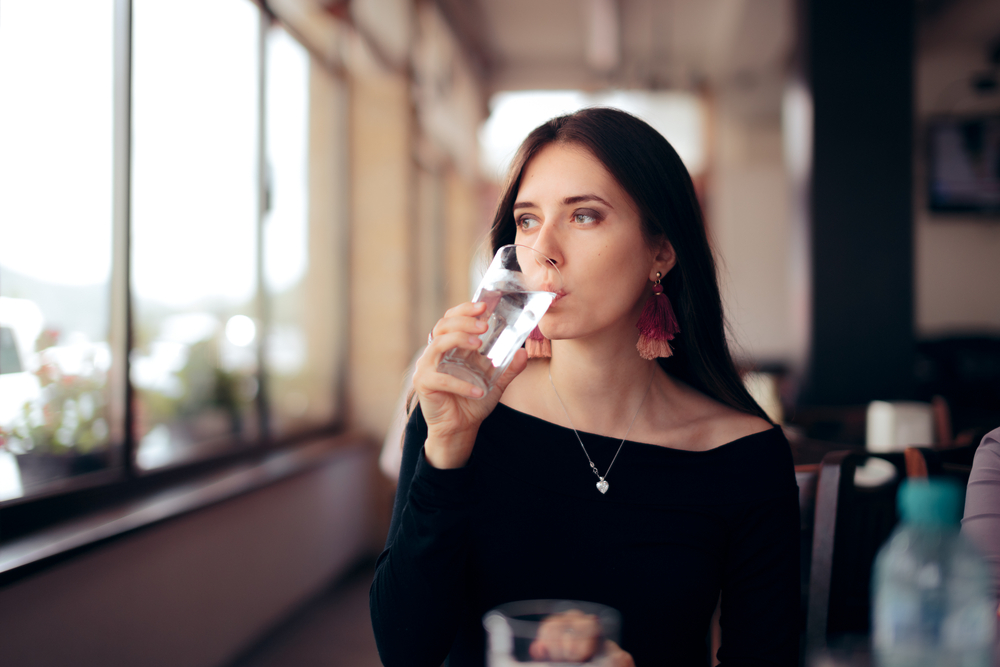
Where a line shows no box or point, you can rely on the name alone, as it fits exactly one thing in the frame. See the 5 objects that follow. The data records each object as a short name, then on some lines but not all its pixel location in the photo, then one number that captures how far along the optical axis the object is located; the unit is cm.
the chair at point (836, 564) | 126
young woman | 100
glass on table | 53
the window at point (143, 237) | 184
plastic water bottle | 67
